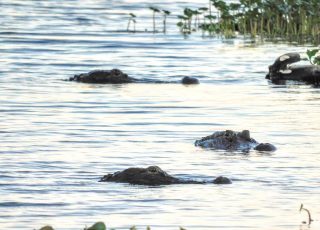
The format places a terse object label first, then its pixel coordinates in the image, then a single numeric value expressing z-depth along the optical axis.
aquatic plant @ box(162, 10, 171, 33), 40.85
